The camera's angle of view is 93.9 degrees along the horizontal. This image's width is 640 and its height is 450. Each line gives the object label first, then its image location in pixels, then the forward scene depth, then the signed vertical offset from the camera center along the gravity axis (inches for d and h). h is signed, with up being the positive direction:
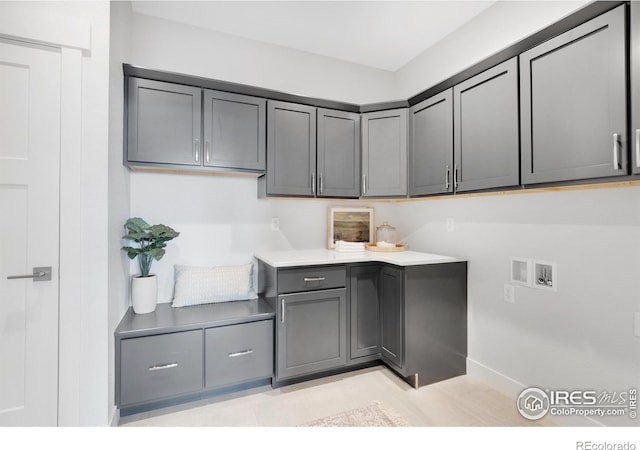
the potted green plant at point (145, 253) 78.7 -7.2
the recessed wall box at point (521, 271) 79.0 -12.0
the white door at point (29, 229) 60.3 -0.6
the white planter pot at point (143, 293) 82.7 -18.8
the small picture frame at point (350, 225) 117.2 +0.6
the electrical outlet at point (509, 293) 82.9 -18.7
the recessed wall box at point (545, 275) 73.4 -12.4
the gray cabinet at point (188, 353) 72.7 -33.1
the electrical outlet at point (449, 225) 101.3 +0.5
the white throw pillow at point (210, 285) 90.6 -18.3
